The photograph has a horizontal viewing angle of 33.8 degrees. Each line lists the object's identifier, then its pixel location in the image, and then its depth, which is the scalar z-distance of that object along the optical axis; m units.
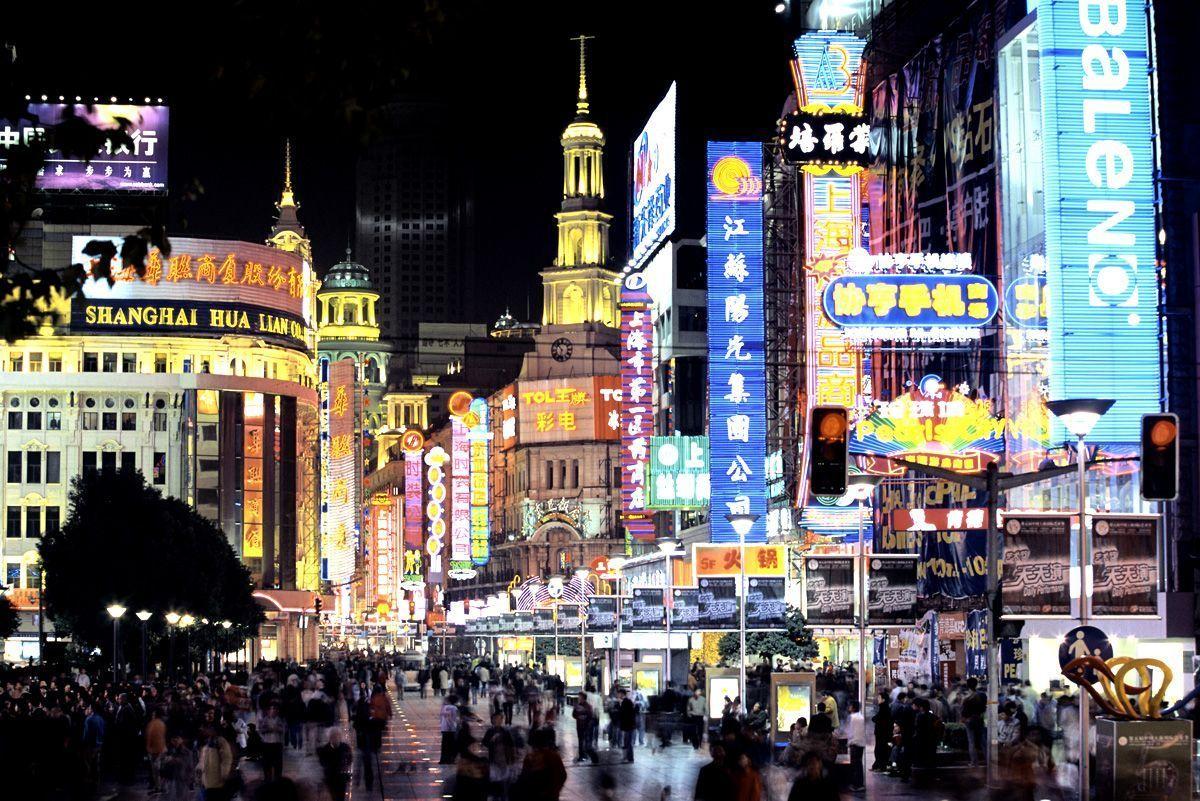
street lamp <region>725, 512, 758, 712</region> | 47.03
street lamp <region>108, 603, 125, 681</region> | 64.66
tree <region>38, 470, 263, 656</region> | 80.38
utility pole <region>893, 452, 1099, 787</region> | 28.72
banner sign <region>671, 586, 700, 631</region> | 55.38
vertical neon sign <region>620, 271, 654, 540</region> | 113.12
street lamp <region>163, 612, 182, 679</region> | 78.62
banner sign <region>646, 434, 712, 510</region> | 89.31
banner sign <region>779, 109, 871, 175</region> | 69.06
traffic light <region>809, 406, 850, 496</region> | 24.56
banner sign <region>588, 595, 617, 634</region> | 71.88
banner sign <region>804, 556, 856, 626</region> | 40.34
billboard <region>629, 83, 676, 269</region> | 109.75
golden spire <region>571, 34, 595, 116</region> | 184.00
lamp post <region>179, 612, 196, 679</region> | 85.31
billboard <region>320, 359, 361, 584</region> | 175.75
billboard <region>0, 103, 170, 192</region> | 135.38
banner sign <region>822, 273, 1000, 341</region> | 57.03
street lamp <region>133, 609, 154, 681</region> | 73.06
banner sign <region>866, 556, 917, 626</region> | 40.59
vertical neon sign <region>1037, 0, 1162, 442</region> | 56.16
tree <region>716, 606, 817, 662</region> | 65.75
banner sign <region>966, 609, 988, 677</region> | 59.53
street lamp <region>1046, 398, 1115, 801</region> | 26.44
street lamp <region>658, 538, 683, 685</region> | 57.62
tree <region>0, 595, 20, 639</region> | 80.06
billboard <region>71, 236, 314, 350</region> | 145.50
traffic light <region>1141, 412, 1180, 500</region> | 24.14
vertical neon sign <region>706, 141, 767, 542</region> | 82.56
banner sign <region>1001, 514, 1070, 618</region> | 28.23
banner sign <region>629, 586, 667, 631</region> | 60.19
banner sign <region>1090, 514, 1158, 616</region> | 27.94
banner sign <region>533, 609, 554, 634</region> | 99.26
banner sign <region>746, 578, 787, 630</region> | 53.69
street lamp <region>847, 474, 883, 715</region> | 37.75
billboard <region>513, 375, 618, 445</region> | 179.75
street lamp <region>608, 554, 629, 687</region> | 66.62
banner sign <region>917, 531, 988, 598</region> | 63.75
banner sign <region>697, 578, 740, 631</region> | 54.78
